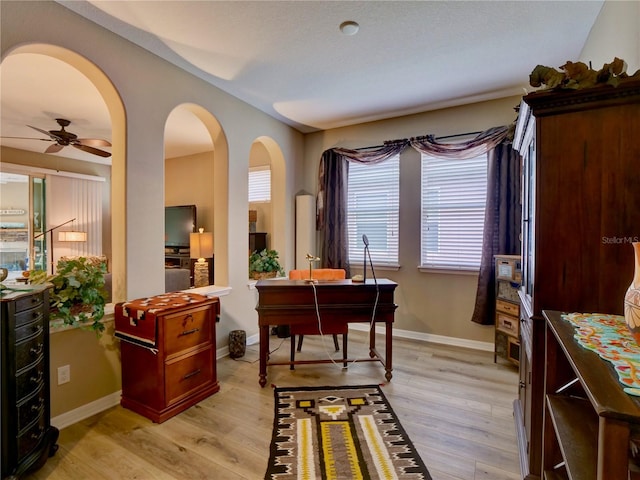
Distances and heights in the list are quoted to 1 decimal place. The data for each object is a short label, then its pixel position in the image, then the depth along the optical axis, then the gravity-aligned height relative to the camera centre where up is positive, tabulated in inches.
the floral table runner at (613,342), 29.8 -13.1
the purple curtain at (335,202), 163.3 +17.6
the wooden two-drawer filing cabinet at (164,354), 82.3 -33.5
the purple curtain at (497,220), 125.1 +6.1
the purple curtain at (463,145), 127.9 +39.4
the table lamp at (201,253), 143.8 -8.3
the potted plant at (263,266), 147.8 -14.8
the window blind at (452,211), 136.3 +10.7
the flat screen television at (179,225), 225.3 +7.7
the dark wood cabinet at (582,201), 48.1 +5.5
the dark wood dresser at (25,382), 57.2 -29.6
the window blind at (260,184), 200.5 +34.0
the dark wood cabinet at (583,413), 25.9 -20.2
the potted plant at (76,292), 76.0 -14.3
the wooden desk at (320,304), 101.1 -22.9
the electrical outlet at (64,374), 80.6 -36.6
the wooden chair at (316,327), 109.6 -33.0
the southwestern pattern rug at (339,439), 64.5 -49.4
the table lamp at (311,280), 105.7 -15.6
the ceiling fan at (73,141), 145.4 +45.7
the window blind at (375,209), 155.0 +13.3
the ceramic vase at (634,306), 35.3 -8.4
